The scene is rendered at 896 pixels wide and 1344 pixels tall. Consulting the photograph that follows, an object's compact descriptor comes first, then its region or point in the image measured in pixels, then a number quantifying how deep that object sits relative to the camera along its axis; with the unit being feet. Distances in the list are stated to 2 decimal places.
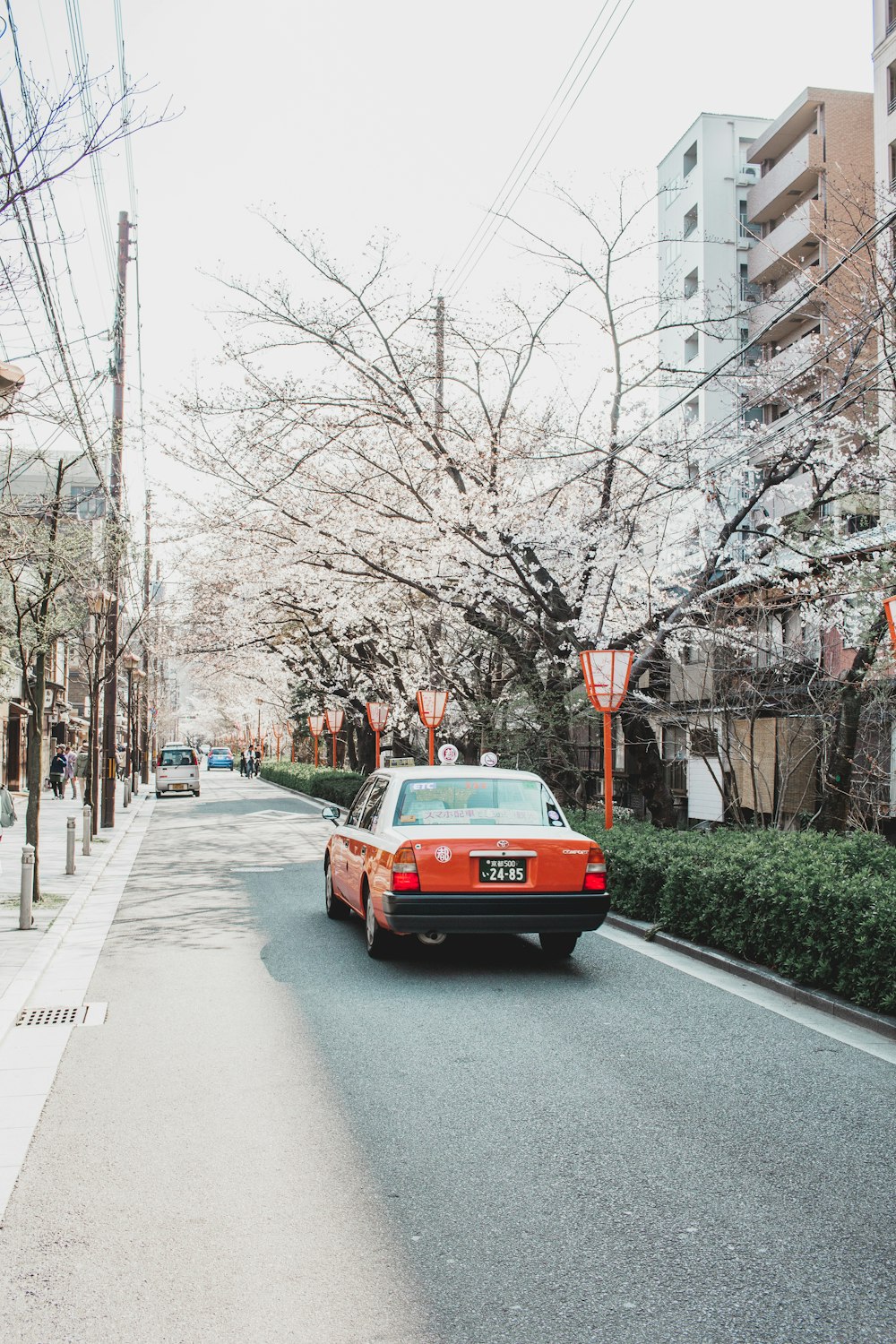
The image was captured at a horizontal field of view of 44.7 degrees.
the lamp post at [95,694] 65.31
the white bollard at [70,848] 50.42
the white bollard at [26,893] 33.30
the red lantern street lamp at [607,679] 45.14
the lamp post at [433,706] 74.54
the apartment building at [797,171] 119.75
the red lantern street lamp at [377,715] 97.71
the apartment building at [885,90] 93.76
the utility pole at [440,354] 56.98
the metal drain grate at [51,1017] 23.43
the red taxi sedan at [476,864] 26.84
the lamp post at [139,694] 139.42
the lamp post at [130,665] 109.00
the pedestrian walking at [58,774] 121.29
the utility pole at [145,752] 199.69
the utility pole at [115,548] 57.26
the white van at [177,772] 145.38
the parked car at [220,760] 306.76
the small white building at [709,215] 141.59
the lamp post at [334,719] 136.77
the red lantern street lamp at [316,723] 162.47
